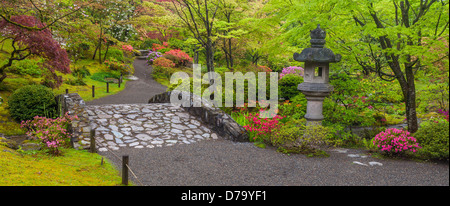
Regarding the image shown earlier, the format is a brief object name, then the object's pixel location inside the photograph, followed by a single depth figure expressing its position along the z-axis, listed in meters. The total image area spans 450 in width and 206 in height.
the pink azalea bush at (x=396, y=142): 7.11
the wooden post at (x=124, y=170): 5.81
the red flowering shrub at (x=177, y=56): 26.59
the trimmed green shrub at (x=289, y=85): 13.48
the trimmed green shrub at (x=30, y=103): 12.31
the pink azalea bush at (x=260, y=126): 8.91
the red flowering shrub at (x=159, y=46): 29.04
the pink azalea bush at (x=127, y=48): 25.14
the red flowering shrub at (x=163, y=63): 25.79
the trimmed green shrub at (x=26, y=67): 15.73
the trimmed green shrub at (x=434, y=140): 6.68
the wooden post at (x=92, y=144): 7.95
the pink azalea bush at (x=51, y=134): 7.42
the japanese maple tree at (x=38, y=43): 12.15
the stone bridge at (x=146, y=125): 9.05
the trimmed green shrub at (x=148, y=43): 32.49
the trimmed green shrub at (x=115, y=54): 26.62
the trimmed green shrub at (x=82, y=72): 21.68
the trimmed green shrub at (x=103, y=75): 22.59
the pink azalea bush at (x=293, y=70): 18.25
